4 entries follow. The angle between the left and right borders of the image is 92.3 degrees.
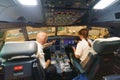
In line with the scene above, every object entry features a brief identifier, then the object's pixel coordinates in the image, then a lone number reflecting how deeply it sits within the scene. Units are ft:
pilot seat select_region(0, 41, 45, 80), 2.11
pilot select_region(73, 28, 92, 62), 3.75
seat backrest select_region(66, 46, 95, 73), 2.88
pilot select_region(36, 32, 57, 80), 3.40
